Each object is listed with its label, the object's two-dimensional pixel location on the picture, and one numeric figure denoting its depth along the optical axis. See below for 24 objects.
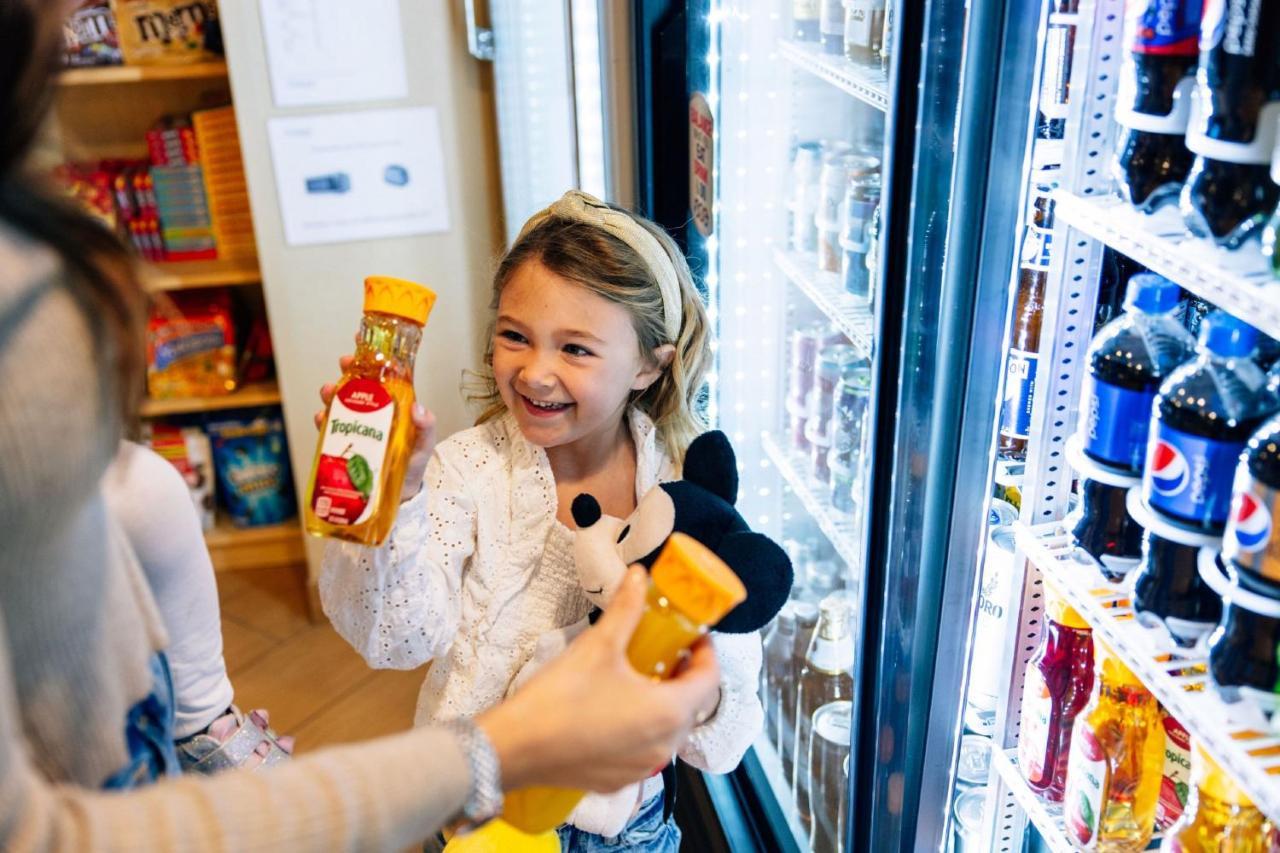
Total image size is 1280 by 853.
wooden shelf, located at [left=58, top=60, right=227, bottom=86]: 2.92
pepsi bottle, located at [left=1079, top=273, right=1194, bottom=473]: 1.13
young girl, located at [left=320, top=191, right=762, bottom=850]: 1.49
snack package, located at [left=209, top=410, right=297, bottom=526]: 3.32
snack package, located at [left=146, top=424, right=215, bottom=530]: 3.31
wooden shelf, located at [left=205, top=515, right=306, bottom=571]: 3.40
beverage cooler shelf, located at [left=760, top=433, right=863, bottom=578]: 1.66
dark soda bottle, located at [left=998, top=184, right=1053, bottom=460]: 1.41
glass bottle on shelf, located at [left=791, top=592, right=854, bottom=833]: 2.04
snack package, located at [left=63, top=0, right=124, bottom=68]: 2.94
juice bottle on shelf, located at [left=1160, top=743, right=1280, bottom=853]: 1.08
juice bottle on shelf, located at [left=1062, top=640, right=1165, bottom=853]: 1.27
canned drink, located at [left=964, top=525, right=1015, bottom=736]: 1.58
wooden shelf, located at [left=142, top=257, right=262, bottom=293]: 3.06
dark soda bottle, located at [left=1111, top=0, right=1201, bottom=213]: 1.03
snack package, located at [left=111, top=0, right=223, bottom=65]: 2.94
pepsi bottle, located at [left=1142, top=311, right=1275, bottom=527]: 1.03
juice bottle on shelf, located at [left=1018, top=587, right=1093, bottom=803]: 1.35
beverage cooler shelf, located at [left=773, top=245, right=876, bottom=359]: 1.58
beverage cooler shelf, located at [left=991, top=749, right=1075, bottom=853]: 1.33
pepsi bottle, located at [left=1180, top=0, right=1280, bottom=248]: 0.95
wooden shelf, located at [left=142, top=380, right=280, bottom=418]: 3.22
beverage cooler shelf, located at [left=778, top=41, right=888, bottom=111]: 1.39
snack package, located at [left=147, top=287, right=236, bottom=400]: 3.22
